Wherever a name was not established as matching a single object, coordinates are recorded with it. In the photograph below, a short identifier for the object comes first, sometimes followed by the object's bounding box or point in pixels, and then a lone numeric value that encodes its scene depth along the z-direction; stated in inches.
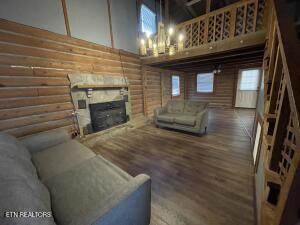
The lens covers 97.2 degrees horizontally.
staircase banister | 25.8
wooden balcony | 108.3
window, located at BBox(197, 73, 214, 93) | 293.9
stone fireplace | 119.0
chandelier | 93.7
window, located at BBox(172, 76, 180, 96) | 272.8
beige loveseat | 136.7
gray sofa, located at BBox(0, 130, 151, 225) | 28.1
